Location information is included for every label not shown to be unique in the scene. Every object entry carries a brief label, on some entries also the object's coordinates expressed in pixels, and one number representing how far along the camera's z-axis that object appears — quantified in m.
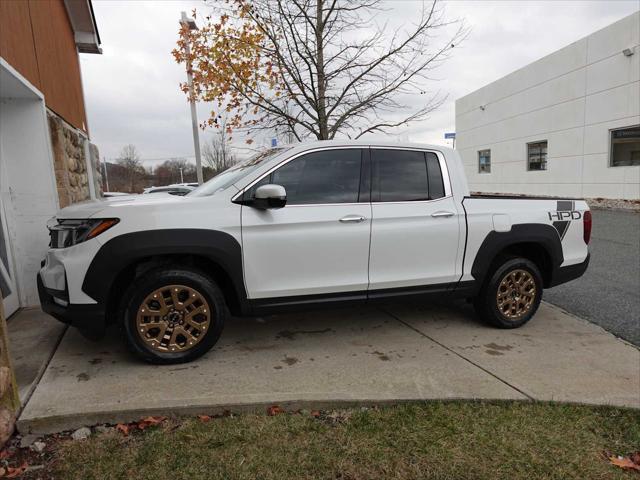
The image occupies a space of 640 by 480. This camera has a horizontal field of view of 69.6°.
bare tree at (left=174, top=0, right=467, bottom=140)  7.04
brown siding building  5.10
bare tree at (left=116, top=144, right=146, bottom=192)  45.58
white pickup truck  3.58
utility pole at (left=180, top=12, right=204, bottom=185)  7.97
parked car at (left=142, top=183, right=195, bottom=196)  15.22
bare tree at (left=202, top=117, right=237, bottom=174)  30.91
